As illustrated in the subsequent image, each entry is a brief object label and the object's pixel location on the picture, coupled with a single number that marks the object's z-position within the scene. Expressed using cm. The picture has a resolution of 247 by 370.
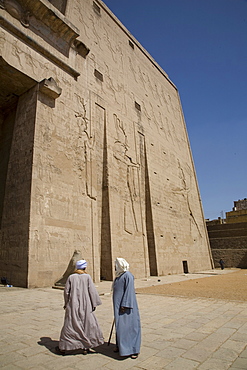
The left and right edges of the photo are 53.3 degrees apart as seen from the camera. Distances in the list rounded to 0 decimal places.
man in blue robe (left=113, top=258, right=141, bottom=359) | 251
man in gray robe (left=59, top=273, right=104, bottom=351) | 263
